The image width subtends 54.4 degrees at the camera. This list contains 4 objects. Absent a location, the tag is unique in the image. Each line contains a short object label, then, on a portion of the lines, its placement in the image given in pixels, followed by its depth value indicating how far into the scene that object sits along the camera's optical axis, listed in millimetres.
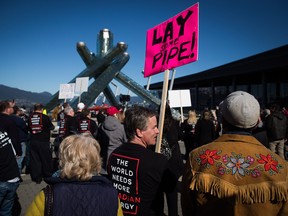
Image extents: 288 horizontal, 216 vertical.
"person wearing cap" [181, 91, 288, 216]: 1576
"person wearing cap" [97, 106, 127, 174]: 5688
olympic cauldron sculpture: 22375
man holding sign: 2195
